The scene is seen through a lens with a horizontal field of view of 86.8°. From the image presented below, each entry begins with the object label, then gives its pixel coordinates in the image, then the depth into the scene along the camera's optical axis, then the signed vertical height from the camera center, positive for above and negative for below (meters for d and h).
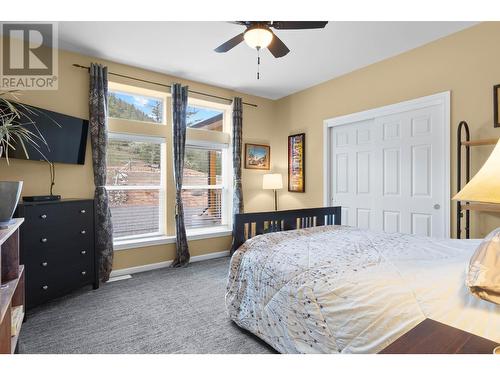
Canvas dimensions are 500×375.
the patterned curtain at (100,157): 3.13 +0.36
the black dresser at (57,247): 2.32 -0.58
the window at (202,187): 4.09 +0.00
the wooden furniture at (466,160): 2.32 +0.27
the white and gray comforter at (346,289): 1.09 -0.49
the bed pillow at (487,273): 0.90 -0.30
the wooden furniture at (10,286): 1.27 -0.58
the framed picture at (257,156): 4.60 +0.55
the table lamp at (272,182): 4.37 +0.09
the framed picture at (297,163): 4.41 +0.42
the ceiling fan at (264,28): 1.98 +1.22
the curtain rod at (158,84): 3.12 +1.44
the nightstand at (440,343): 0.77 -0.47
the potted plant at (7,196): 1.48 -0.05
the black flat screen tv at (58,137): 2.61 +0.54
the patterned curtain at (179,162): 3.71 +0.35
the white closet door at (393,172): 2.91 +0.20
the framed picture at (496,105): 2.43 +0.77
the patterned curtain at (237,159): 4.30 +0.46
